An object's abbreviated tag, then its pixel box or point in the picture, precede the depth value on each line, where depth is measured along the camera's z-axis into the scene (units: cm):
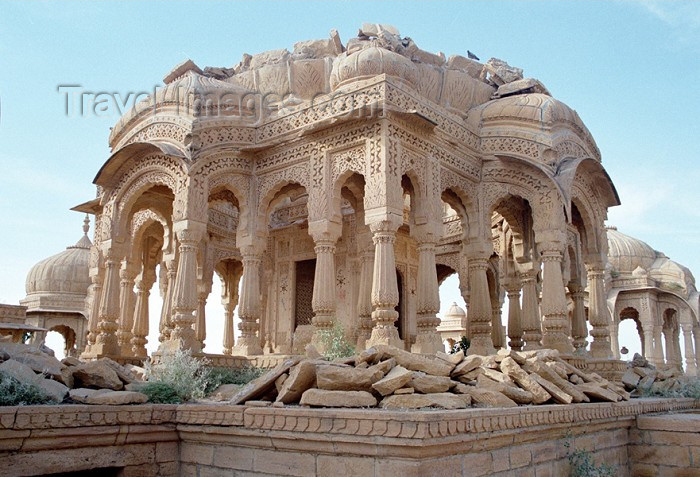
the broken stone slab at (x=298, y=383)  484
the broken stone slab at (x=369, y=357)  524
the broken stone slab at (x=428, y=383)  487
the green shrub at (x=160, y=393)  540
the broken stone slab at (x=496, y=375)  553
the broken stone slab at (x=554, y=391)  559
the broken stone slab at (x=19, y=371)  497
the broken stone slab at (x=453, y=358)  591
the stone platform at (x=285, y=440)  382
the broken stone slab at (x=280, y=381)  511
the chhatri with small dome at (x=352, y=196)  1055
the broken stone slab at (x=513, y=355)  597
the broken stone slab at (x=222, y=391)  567
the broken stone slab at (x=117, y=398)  491
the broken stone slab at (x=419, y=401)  457
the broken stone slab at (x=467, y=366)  566
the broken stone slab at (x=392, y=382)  471
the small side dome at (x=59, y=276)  2473
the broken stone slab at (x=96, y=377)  556
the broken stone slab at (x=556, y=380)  595
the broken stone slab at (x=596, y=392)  629
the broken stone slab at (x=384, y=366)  495
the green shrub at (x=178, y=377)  561
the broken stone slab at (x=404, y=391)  474
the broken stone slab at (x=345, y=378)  476
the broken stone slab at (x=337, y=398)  458
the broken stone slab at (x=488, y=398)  505
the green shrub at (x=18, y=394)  470
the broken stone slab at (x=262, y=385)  506
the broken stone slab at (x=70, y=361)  599
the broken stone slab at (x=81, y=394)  498
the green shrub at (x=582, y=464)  516
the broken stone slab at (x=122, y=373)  582
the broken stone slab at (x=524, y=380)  545
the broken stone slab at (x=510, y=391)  527
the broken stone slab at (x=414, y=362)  542
